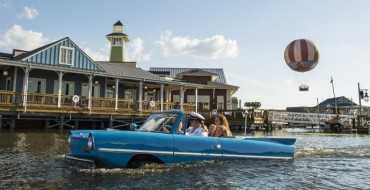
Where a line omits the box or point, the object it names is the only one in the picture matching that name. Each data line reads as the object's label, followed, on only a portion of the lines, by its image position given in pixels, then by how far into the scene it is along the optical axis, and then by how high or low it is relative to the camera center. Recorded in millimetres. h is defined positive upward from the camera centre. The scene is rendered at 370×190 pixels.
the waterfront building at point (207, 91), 46562 +4414
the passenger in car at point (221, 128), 10281 -62
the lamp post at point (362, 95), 48344 +4193
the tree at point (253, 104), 88675 +5328
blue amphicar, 7762 -481
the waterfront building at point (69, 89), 24922 +2910
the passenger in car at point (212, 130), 10482 -124
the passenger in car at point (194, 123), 10008 +70
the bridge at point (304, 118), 43641 +1133
